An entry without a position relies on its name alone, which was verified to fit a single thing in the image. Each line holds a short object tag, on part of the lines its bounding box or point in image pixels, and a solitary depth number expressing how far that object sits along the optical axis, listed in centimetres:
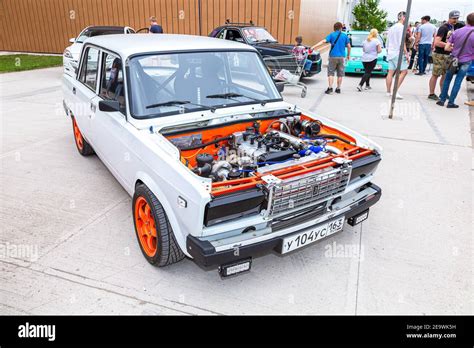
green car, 1194
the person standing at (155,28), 1224
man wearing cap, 840
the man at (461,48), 759
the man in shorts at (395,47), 858
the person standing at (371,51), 944
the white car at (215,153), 251
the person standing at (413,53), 1314
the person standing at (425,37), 1149
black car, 997
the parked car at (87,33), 1013
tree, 3425
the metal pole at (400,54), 655
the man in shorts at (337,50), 933
